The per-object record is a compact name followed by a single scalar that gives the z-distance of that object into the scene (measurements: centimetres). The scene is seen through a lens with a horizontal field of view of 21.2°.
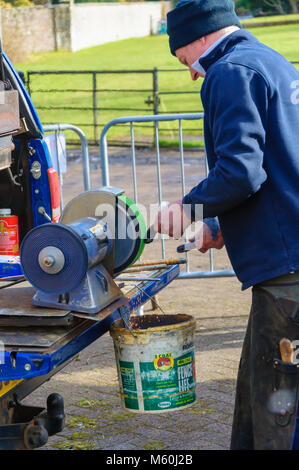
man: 299
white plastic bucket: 366
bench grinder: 328
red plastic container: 504
